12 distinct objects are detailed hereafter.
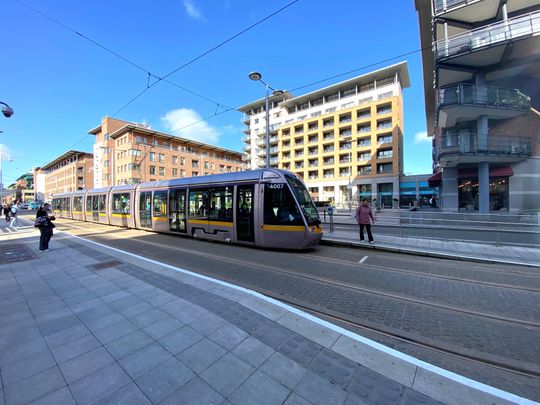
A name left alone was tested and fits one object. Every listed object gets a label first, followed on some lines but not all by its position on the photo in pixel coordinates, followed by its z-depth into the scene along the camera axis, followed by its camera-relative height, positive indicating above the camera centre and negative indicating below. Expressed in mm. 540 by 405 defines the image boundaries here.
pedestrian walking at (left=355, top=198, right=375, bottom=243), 9150 -582
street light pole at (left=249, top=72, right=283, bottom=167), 12023 +6589
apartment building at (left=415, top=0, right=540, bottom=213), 15477 +7730
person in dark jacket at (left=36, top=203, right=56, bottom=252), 8211 -943
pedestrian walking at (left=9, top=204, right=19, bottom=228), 17469 -773
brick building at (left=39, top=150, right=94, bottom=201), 66688 +9968
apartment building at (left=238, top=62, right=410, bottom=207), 43844 +14073
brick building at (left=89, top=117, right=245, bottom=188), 49188 +11603
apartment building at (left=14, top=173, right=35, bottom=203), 102000 +9322
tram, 7773 -237
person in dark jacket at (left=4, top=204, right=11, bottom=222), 21019 -656
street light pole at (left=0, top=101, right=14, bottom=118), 11227 +4616
